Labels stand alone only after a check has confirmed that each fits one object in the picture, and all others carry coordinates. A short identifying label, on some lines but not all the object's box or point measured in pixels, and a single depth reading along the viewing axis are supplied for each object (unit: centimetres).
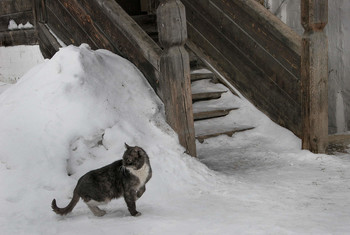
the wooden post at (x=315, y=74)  611
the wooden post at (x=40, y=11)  836
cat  426
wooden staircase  714
